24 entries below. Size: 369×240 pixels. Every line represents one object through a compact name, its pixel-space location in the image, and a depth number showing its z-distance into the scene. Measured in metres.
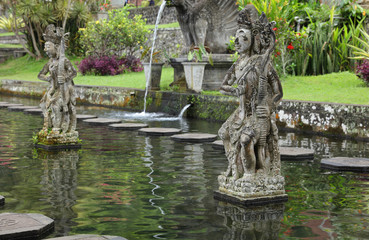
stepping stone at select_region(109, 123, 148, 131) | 11.84
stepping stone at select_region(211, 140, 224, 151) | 9.31
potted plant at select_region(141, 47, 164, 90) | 16.77
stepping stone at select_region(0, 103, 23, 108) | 16.92
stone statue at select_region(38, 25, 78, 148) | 9.23
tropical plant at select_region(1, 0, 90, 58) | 28.81
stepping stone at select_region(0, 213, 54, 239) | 4.55
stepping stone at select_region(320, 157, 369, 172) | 7.33
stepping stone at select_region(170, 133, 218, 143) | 10.09
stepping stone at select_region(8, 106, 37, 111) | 15.96
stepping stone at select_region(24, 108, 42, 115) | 15.08
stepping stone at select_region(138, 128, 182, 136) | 10.99
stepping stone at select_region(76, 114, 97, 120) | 13.73
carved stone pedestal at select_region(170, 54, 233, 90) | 15.73
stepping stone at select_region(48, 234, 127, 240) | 4.38
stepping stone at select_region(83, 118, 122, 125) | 12.66
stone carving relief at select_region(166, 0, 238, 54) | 15.76
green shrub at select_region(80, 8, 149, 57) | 24.28
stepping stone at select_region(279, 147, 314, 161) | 8.28
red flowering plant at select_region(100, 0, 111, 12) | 33.41
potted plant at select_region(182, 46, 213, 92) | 15.06
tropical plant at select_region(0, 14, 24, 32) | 39.46
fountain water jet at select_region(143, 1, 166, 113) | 16.61
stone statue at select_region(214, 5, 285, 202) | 5.62
